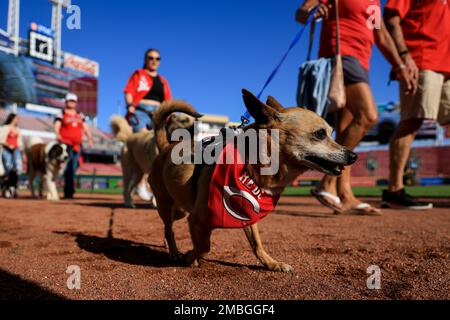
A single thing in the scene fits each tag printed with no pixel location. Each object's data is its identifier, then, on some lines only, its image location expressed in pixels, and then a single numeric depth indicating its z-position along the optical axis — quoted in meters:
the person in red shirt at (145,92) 6.00
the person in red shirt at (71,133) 8.38
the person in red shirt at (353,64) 3.99
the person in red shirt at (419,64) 4.34
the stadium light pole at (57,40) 34.36
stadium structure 31.92
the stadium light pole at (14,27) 31.47
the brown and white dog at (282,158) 1.96
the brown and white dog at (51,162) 8.20
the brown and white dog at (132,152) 5.38
